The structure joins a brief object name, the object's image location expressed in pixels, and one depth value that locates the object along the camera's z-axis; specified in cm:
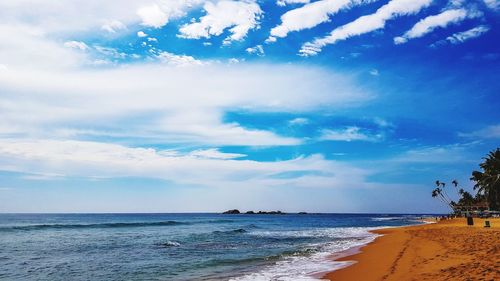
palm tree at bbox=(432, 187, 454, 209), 11718
